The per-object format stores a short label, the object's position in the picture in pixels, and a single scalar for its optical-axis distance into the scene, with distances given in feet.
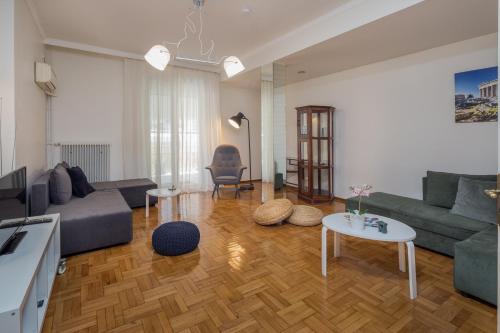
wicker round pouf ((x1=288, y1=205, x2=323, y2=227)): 10.96
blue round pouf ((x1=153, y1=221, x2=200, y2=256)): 8.20
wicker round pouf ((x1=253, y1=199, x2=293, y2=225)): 10.75
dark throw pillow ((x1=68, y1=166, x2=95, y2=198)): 11.06
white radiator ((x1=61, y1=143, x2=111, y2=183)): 14.40
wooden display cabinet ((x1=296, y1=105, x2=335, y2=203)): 15.17
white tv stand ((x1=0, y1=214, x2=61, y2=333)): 3.42
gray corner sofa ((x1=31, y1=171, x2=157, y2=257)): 8.18
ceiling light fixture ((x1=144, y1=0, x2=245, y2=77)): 8.64
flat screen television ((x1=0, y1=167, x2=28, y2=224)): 5.25
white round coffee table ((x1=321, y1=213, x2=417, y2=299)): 6.04
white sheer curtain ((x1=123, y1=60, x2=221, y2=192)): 15.81
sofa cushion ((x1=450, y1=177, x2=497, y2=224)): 8.03
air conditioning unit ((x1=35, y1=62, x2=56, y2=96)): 10.79
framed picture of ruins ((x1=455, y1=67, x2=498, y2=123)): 9.72
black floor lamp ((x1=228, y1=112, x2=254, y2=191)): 18.53
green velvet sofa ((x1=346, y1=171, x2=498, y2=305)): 5.85
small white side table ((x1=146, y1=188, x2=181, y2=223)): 11.62
